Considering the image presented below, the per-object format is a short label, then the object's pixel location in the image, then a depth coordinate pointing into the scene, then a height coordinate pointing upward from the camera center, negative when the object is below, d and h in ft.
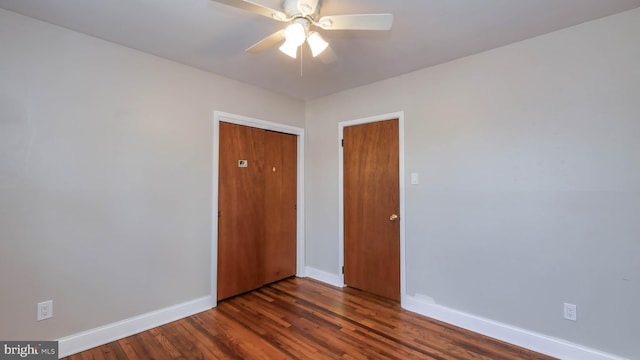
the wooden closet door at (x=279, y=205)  11.48 -0.65
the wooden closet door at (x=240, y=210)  9.96 -0.78
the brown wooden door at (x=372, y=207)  9.94 -0.67
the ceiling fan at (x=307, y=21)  4.92 +3.17
